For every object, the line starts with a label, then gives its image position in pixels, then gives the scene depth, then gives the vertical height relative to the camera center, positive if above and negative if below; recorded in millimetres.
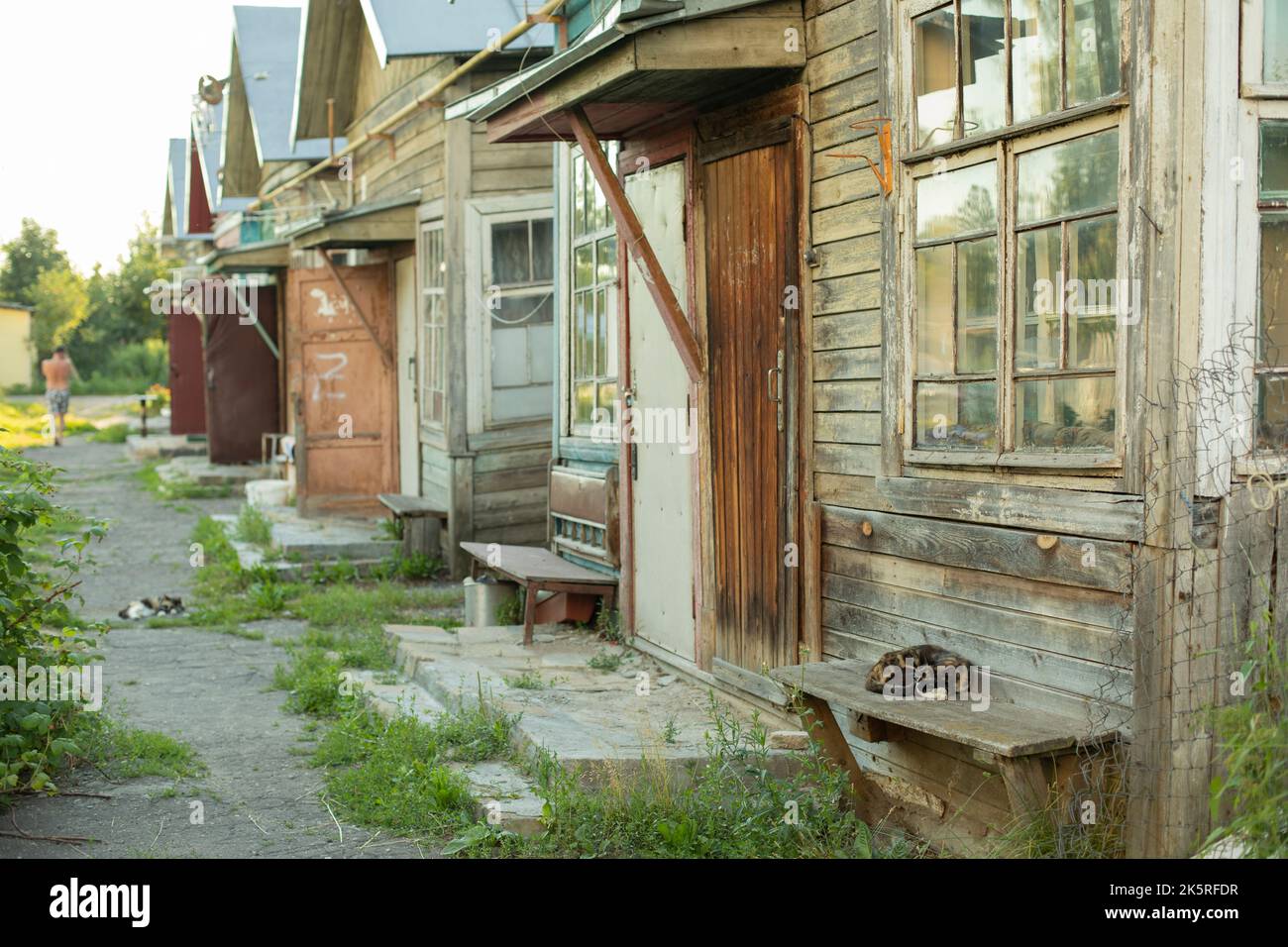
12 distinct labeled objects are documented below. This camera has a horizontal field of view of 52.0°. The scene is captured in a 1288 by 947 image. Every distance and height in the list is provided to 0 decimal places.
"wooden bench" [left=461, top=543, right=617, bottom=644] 8492 -1182
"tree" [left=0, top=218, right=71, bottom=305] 54219 +5729
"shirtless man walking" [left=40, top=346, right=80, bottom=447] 29078 +423
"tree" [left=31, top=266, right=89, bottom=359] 48781 +3508
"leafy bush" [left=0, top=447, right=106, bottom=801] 5602 -1000
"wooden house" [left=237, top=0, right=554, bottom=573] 11211 +1114
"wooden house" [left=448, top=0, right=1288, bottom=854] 3979 +100
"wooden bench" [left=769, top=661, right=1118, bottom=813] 4203 -1126
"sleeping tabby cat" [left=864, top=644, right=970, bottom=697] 4953 -1033
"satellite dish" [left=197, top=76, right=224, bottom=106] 21703 +5111
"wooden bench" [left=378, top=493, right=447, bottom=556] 11898 -1163
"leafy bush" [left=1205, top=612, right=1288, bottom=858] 3602 -1038
